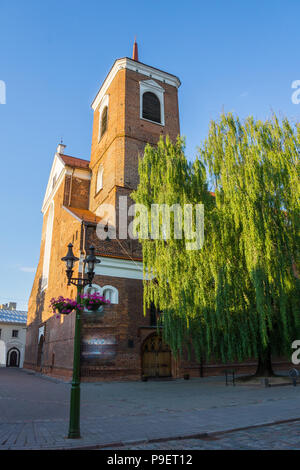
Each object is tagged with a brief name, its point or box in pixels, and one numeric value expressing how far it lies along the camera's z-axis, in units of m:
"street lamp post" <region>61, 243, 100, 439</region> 5.64
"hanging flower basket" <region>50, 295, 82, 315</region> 8.66
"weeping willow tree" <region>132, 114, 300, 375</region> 12.05
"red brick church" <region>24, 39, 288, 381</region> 16.64
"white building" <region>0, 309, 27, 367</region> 44.12
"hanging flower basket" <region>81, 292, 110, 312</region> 10.67
